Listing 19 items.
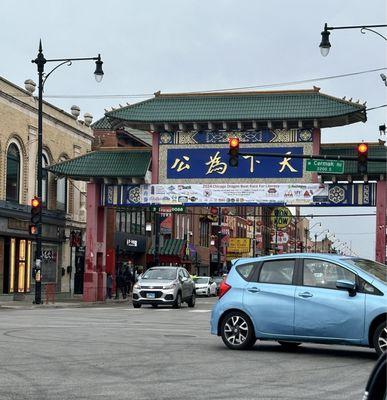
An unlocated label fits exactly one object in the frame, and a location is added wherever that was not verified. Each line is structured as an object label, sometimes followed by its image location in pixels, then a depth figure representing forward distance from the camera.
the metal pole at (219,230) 72.10
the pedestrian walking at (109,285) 42.09
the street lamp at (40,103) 32.25
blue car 12.08
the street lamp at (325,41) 27.33
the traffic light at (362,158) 25.83
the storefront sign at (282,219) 94.65
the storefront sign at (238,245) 87.44
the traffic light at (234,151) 27.66
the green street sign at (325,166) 31.03
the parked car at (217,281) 54.61
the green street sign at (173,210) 45.34
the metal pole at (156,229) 55.81
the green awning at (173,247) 67.81
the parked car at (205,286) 51.65
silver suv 29.73
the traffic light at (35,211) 31.59
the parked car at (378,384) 3.75
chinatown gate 36.84
